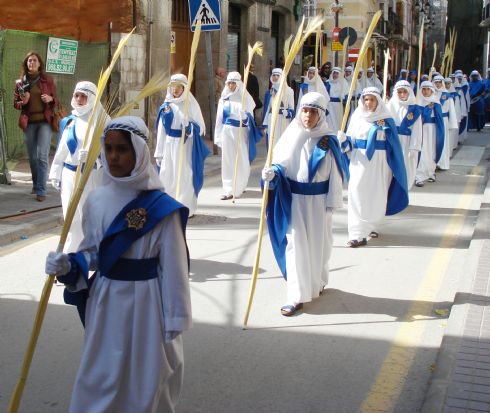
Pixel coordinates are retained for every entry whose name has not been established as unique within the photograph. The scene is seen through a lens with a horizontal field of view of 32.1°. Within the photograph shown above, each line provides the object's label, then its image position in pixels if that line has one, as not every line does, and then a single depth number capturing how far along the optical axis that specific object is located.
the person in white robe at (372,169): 9.45
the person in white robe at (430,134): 14.99
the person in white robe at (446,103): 17.88
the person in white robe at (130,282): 3.93
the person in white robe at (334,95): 20.88
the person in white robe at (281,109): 16.27
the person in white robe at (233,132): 13.11
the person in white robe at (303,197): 6.77
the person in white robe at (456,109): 20.89
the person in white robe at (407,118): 13.30
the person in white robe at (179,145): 10.99
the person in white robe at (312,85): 19.86
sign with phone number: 16.34
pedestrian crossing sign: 15.75
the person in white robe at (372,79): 28.53
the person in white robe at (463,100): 24.22
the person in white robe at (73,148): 8.01
